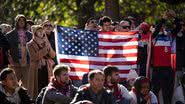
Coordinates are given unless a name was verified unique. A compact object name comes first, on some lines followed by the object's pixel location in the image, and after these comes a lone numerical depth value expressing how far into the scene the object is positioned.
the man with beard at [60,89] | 16.20
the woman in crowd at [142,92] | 17.48
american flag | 19.59
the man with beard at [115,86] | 17.22
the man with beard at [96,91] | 15.84
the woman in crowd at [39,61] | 19.94
